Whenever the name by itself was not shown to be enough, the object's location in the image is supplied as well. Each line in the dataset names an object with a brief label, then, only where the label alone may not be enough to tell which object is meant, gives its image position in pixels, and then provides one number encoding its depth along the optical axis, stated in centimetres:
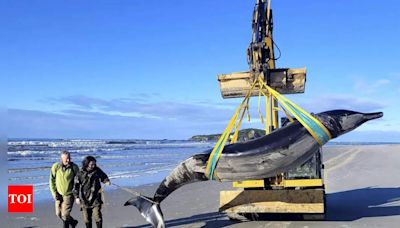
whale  724
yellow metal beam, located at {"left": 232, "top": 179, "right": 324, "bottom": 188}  1002
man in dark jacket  886
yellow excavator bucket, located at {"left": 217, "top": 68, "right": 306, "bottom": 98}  959
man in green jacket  916
